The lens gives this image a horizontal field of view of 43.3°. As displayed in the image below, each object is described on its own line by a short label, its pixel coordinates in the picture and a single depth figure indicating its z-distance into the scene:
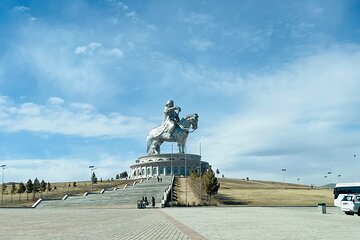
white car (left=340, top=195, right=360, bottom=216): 29.77
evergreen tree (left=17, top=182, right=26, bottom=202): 82.38
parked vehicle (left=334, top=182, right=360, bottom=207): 38.34
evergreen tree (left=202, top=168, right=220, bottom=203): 55.81
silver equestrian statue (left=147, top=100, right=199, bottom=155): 99.44
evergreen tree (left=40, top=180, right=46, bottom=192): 79.12
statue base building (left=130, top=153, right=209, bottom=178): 100.52
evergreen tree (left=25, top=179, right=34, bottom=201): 76.81
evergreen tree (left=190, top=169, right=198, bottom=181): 71.04
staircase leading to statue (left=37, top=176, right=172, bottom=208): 50.47
